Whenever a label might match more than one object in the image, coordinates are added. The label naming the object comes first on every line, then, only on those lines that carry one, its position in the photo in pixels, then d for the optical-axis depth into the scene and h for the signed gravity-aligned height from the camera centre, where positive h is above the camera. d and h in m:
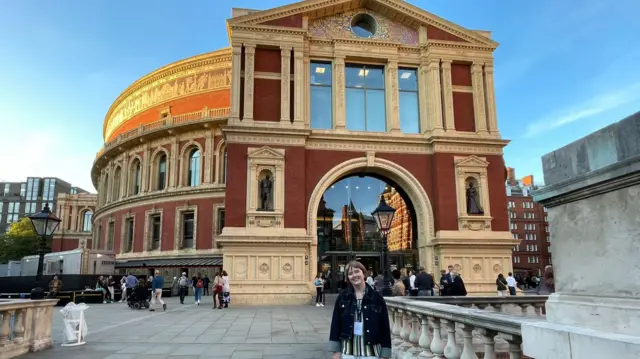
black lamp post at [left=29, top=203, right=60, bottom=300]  11.79 +1.02
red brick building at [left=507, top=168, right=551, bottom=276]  89.94 +5.82
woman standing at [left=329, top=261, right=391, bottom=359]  4.37 -0.55
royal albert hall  22.34 +5.76
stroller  21.20 -1.45
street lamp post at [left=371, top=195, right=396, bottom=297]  11.89 +1.13
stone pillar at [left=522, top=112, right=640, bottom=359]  2.91 +0.10
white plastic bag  10.35 -1.22
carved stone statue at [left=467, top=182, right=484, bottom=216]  24.06 +3.03
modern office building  112.00 +15.99
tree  67.69 +3.10
